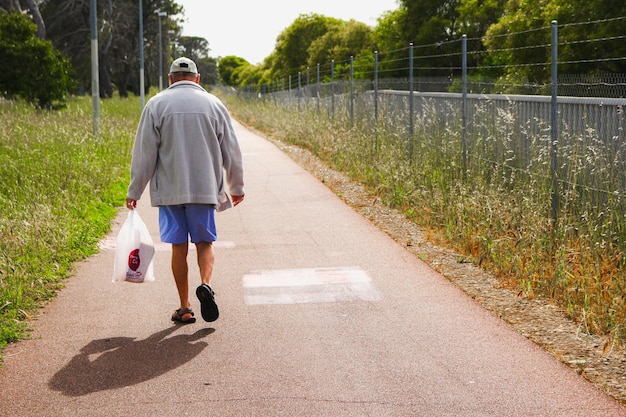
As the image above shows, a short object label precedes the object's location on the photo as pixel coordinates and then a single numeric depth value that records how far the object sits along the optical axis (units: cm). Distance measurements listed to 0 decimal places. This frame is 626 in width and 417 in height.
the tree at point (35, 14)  3756
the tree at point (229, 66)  19148
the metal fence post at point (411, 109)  1331
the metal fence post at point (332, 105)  2156
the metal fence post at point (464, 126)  1077
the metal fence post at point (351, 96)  1858
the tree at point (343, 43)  5391
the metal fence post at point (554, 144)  781
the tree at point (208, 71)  16650
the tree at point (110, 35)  5006
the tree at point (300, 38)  6694
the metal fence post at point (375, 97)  1585
